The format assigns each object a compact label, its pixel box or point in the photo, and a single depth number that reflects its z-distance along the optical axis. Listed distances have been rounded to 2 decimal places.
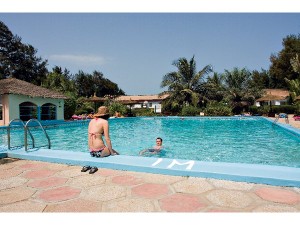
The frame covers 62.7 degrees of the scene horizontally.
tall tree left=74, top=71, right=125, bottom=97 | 58.03
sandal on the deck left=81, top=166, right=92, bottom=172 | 4.44
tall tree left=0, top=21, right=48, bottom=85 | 40.81
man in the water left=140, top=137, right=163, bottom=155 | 9.01
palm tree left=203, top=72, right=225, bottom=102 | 32.19
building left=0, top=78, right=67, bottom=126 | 18.95
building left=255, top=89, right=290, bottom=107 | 30.52
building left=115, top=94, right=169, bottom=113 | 49.55
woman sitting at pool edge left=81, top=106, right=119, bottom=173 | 5.05
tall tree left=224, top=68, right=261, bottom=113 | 33.22
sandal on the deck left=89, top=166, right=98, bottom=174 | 4.32
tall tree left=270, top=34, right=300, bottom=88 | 40.34
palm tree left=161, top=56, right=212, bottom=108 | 31.32
